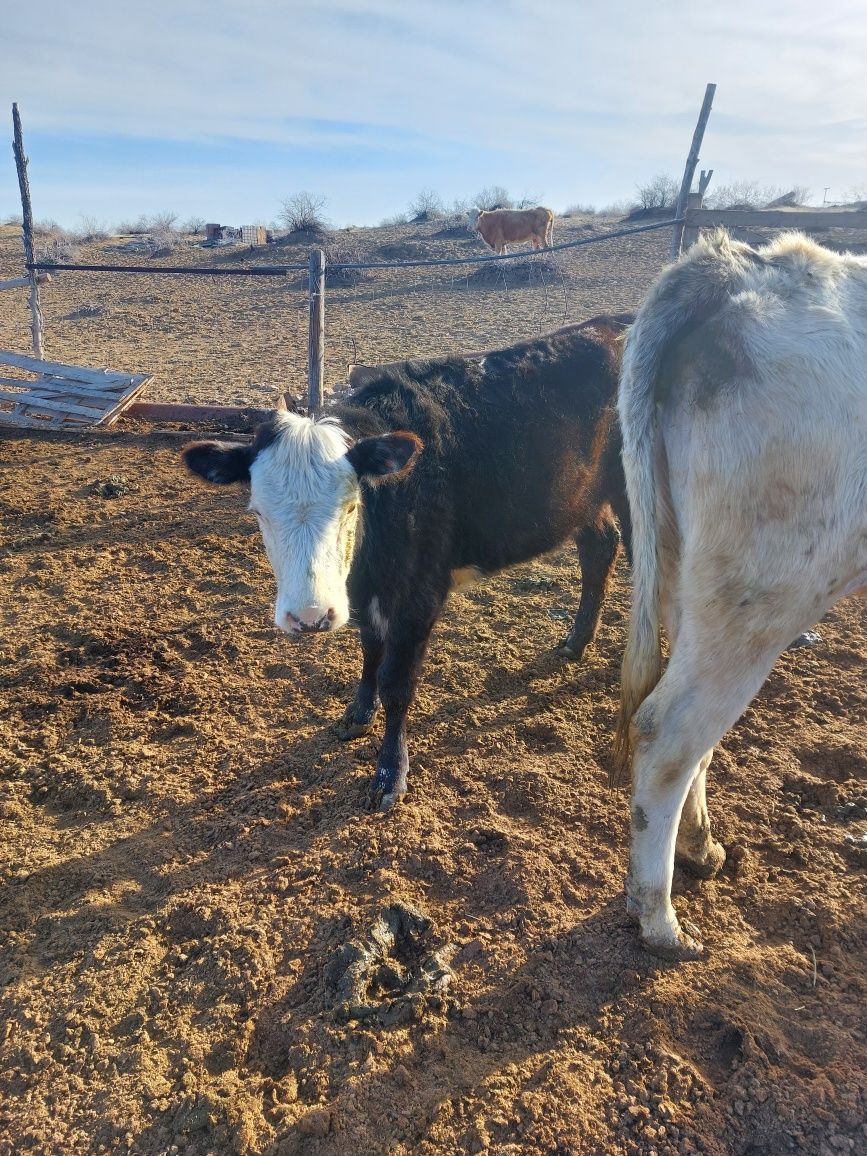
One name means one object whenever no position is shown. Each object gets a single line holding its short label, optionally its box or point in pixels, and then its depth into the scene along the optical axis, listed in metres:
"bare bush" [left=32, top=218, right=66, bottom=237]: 35.86
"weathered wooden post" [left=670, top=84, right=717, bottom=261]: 7.73
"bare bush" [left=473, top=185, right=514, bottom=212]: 37.96
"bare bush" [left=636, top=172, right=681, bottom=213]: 32.27
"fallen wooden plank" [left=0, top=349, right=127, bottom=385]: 8.92
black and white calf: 2.85
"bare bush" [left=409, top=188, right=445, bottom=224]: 37.47
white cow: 1.97
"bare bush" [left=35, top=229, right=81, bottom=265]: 23.84
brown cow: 21.81
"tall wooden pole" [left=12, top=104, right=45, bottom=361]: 11.08
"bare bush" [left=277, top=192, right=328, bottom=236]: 29.91
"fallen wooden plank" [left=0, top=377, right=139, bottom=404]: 8.81
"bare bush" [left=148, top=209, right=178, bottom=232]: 41.79
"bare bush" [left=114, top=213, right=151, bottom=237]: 38.84
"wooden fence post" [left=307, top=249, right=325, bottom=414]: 7.91
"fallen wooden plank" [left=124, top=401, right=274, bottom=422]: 8.41
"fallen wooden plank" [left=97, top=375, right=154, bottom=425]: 8.57
